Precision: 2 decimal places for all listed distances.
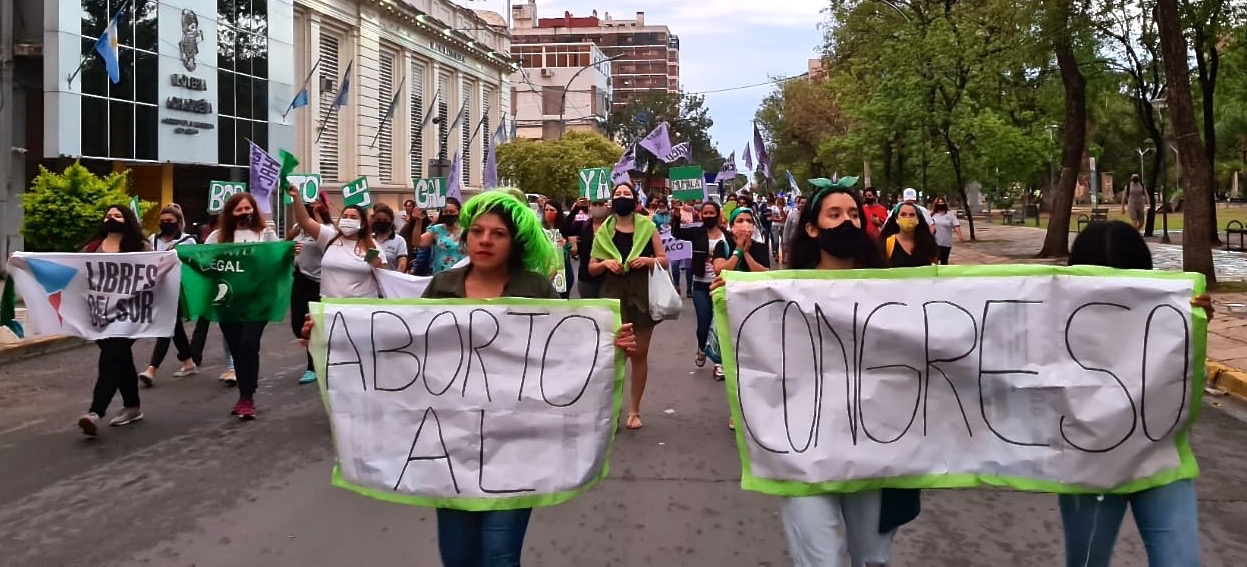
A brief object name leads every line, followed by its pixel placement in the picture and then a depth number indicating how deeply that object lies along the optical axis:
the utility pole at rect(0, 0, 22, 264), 20.97
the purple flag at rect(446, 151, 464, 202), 16.98
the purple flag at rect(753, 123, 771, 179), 29.44
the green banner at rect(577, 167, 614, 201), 17.80
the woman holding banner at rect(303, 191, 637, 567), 3.30
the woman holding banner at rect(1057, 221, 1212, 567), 3.07
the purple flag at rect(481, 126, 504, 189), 17.09
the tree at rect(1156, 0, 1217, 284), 13.64
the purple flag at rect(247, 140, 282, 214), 11.55
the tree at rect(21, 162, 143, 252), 15.59
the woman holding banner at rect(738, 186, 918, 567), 3.17
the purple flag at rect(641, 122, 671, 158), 20.55
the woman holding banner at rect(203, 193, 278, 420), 7.42
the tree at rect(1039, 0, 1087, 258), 20.94
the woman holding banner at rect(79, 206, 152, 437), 6.88
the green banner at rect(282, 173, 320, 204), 17.21
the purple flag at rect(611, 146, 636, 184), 17.18
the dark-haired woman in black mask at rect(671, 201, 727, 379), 8.74
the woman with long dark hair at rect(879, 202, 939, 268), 6.07
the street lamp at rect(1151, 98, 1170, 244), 25.99
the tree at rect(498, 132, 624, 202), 50.34
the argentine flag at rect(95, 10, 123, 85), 20.34
